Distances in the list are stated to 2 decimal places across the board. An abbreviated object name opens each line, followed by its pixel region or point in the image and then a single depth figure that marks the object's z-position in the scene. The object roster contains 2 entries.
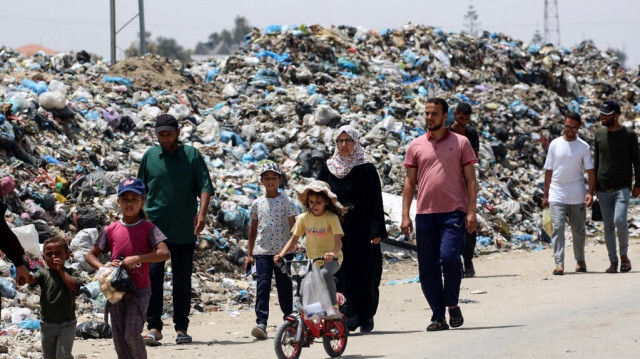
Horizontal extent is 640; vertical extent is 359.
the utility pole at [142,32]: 41.87
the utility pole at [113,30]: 40.66
